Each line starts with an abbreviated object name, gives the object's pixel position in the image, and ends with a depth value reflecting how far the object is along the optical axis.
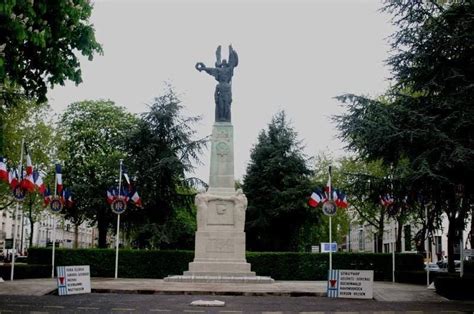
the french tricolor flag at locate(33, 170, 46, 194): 26.32
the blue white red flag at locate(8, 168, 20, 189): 25.50
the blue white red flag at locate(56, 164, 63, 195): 29.16
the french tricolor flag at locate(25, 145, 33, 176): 26.07
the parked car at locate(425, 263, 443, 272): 45.55
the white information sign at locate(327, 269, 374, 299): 19.67
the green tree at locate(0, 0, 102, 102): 11.23
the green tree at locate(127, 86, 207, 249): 42.28
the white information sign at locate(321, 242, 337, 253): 40.66
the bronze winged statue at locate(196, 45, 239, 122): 30.78
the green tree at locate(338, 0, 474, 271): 18.30
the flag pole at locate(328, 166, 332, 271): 27.94
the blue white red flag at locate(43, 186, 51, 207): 29.09
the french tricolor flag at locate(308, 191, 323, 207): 28.62
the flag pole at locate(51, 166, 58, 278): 28.92
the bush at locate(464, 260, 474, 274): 28.66
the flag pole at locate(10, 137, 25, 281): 27.12
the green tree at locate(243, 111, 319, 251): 48.78
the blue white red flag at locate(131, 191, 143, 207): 31.38
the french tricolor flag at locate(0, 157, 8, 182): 23.72
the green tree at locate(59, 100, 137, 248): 44.75
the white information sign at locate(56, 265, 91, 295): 19.62
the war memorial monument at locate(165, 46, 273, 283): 26.98
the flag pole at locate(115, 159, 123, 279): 31.14
